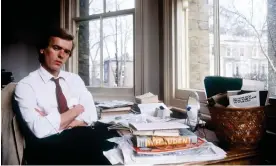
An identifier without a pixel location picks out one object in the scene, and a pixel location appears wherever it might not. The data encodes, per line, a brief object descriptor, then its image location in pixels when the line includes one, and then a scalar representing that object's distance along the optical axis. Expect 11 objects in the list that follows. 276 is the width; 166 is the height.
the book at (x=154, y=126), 0.89
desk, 0.85
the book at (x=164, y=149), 0.85
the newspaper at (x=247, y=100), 0.87
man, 1.12
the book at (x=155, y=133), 0.88
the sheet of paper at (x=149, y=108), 1.53
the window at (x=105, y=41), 2.21
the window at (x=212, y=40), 1.33
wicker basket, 0.86
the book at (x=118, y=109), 1.61
